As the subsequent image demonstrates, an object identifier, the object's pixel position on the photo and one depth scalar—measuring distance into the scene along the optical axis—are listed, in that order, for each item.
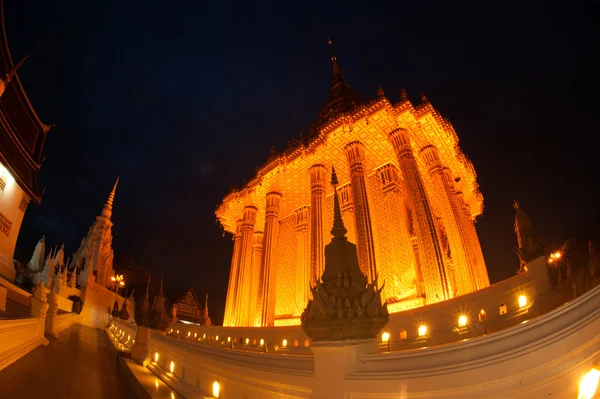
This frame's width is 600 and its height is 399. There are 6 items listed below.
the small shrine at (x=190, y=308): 39.03
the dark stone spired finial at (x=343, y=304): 2.48
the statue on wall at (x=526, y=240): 4.93
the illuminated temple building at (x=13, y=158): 15.85
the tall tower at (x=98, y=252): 29.75
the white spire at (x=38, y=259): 23.78
